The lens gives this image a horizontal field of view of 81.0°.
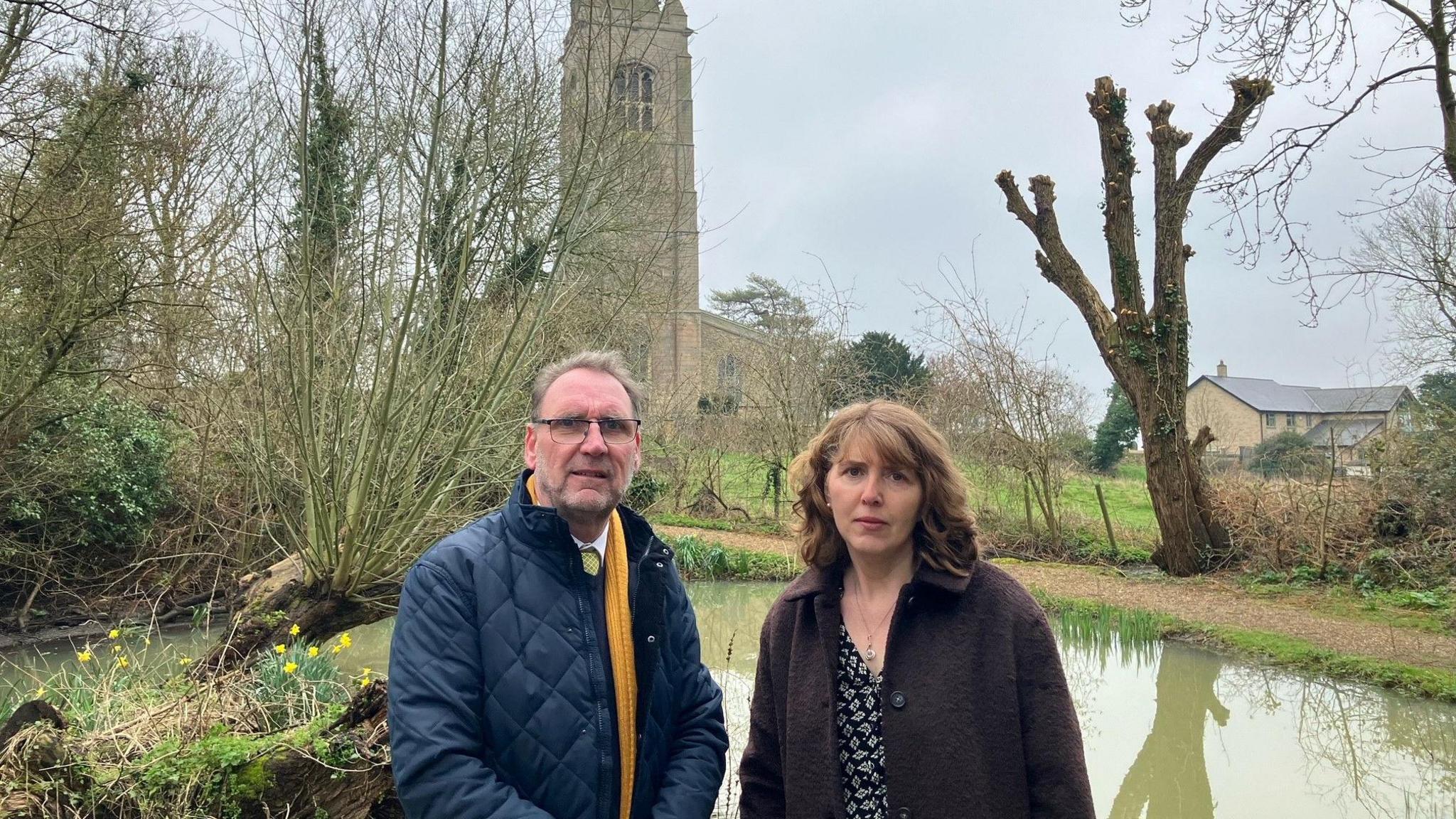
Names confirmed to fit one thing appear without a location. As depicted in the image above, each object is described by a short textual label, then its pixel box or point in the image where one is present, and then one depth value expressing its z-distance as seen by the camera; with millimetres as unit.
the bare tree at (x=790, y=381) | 16328
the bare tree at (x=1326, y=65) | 7023
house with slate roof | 25984
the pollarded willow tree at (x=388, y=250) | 4457
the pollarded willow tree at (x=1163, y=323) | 11797
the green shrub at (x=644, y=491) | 14603
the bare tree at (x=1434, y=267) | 9508
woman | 1572
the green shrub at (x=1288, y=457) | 12047
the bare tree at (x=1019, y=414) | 13500
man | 1522
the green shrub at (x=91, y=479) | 7820
